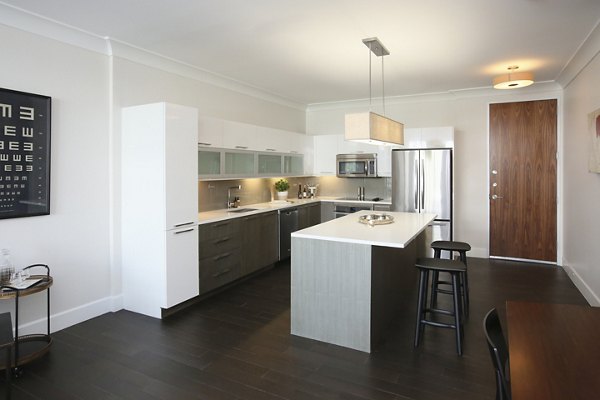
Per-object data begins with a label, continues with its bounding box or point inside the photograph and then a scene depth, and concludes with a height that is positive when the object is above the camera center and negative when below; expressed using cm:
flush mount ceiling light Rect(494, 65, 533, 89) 487 +147
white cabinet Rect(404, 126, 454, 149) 592 +91
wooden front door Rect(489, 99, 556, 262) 583 +25
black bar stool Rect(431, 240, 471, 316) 380 -64
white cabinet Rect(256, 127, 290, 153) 559 +86
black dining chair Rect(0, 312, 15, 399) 220 -85
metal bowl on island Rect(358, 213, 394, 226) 396 -23
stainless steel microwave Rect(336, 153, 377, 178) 652 +54
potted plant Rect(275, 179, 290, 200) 644 +15
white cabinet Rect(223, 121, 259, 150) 489 +80
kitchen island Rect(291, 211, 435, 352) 310 -71
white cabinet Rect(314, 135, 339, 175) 691 +78
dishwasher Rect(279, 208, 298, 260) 571 -45
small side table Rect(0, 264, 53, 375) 277 -111
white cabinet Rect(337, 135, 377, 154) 658 +85
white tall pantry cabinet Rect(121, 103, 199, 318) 370 -8
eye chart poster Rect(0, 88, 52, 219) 306 +36
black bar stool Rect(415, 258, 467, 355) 305 -79
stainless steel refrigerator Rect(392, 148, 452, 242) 584 +19
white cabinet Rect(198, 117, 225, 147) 445 +77
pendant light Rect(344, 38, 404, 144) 352 +66
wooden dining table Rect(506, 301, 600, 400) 120 -57
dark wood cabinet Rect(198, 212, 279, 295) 425 -61
